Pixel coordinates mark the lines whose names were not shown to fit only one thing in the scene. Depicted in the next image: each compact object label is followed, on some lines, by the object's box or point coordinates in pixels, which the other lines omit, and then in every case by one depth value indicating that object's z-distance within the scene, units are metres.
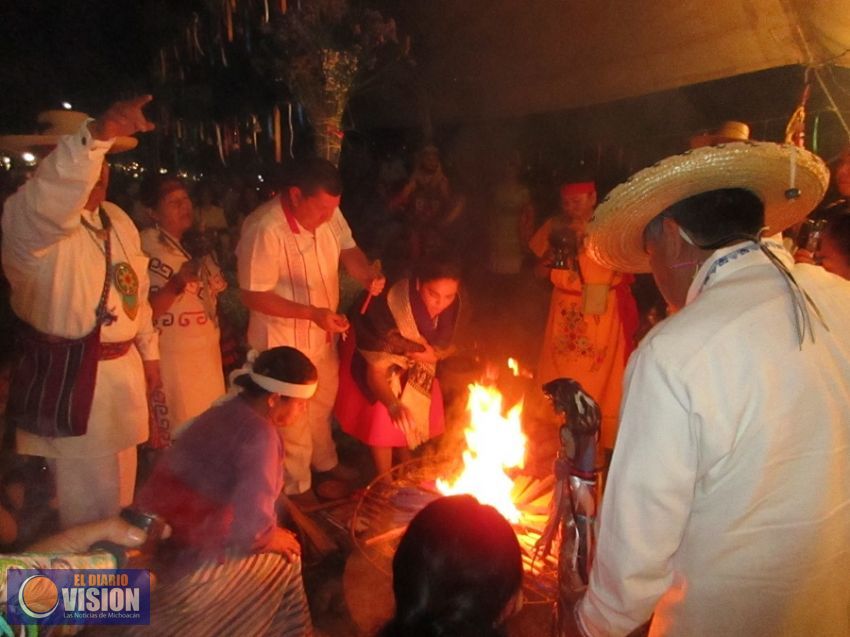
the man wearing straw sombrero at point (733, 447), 1.60
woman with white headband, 2.65
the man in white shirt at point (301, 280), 4.12
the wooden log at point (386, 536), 3.15
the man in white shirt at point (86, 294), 2.73
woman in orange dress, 4.67
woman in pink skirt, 4.16
